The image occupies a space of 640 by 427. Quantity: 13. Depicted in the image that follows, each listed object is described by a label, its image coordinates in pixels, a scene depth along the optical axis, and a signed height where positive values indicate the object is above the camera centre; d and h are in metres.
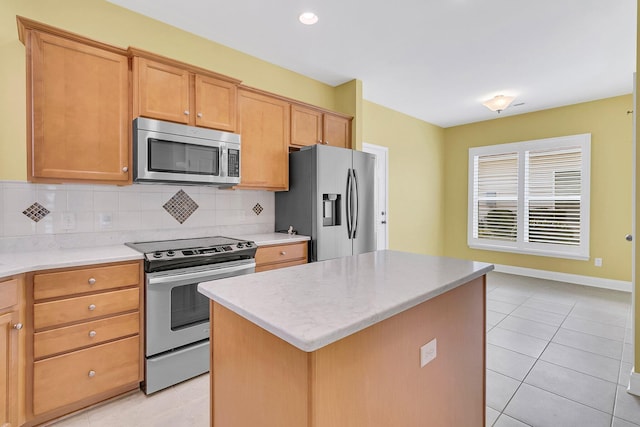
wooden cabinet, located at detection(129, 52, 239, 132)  2.34 +0.94
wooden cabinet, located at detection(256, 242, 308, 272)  2.77 -0.44
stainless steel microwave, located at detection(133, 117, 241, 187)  2.30 +0.44
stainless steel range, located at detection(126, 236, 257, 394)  2.10 -0.69
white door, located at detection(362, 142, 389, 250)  4.97 +0.20
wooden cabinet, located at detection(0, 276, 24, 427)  1.60 -0.76
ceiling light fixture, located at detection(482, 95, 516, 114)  4.18 +1.46
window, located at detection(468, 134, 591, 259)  4.82 +0.22
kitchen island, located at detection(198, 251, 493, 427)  0.88 -0.47
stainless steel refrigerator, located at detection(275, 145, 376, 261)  3.15 +0.09
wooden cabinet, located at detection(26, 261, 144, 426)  1.76 -0.79
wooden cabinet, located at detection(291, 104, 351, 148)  3.44 +0.95
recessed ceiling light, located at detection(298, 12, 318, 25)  2.63 +1.64
